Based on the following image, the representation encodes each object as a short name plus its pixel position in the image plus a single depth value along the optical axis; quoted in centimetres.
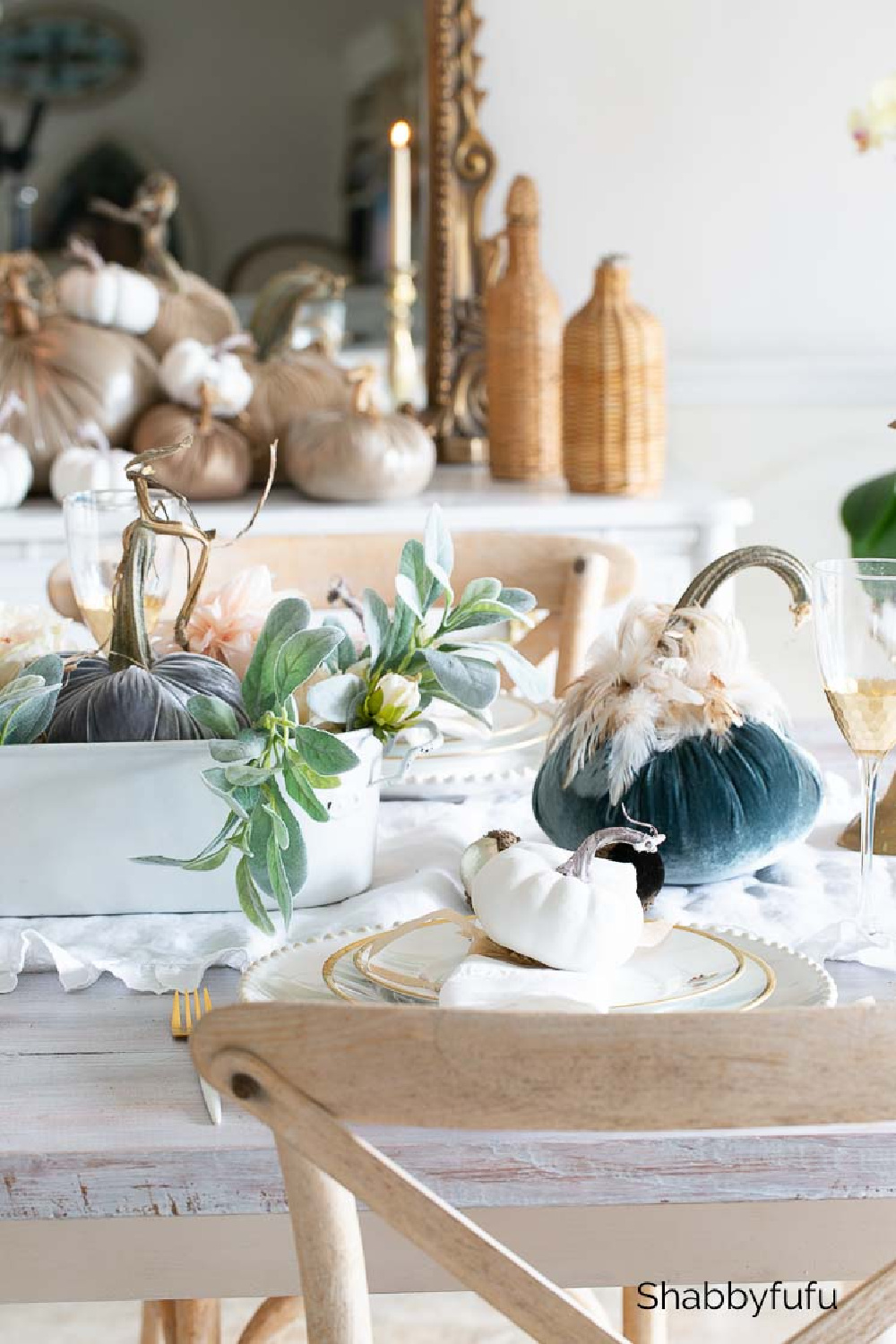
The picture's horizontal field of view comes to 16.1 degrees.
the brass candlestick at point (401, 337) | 441
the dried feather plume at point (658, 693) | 196
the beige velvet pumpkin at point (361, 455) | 378
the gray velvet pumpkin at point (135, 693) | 192
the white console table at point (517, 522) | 370
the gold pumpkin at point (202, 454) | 380
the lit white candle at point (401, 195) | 433
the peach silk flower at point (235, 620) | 206
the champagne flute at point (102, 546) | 212
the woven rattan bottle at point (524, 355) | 403
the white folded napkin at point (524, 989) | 171
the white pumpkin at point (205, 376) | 388
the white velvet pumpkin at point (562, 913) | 175
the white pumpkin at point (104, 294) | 400
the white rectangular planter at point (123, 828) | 190
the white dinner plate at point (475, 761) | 224
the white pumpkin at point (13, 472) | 377
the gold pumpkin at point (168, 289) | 414
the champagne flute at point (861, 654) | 184
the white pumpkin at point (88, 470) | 382
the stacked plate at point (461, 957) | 174
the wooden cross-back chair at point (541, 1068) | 144
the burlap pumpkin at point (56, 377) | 392
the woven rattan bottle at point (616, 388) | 385
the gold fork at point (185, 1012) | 175
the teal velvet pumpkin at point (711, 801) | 195
